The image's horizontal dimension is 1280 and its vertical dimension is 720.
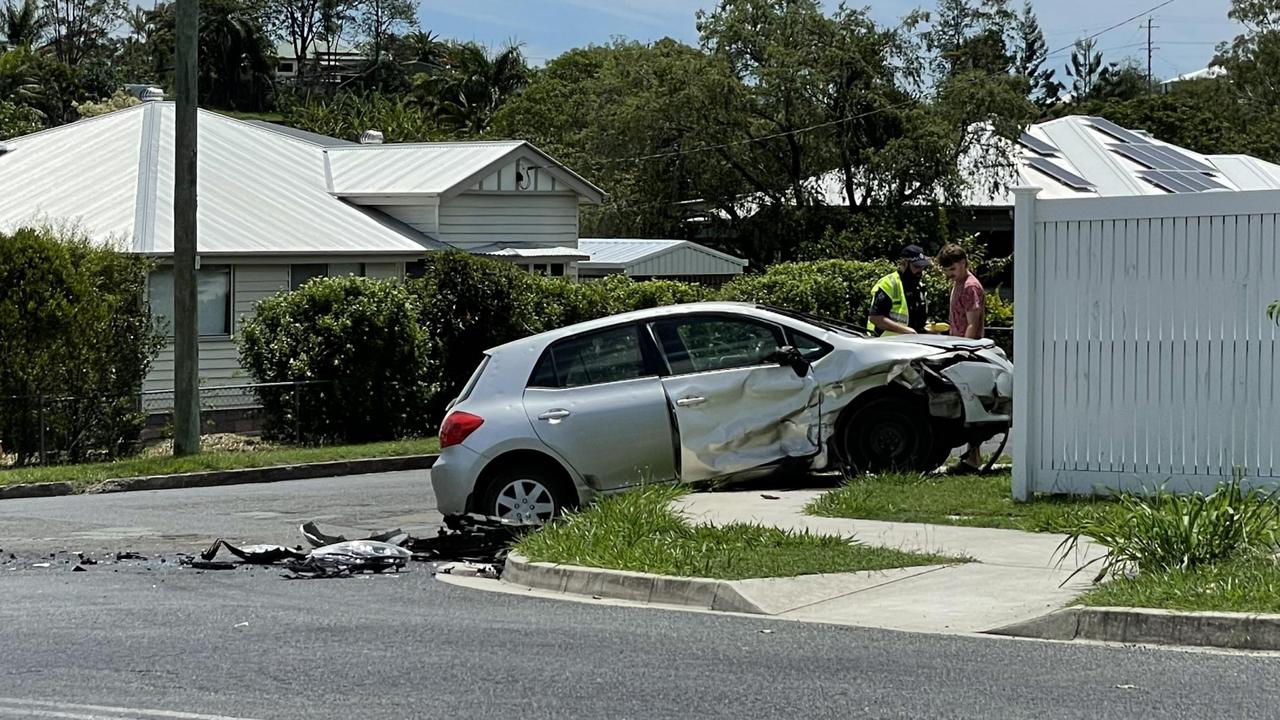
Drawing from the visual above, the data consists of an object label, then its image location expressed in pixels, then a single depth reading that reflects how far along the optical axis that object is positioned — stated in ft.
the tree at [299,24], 386.73
